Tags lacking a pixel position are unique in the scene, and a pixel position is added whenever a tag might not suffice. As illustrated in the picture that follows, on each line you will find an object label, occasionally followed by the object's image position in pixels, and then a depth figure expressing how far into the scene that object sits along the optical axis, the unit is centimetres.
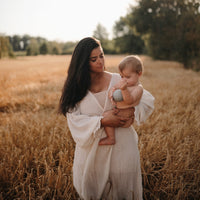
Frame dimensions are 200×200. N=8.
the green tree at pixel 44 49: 4541
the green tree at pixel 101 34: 5261
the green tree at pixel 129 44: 3988
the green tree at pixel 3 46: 2072
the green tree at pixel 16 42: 5558
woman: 141
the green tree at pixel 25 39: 5847
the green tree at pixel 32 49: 4191
